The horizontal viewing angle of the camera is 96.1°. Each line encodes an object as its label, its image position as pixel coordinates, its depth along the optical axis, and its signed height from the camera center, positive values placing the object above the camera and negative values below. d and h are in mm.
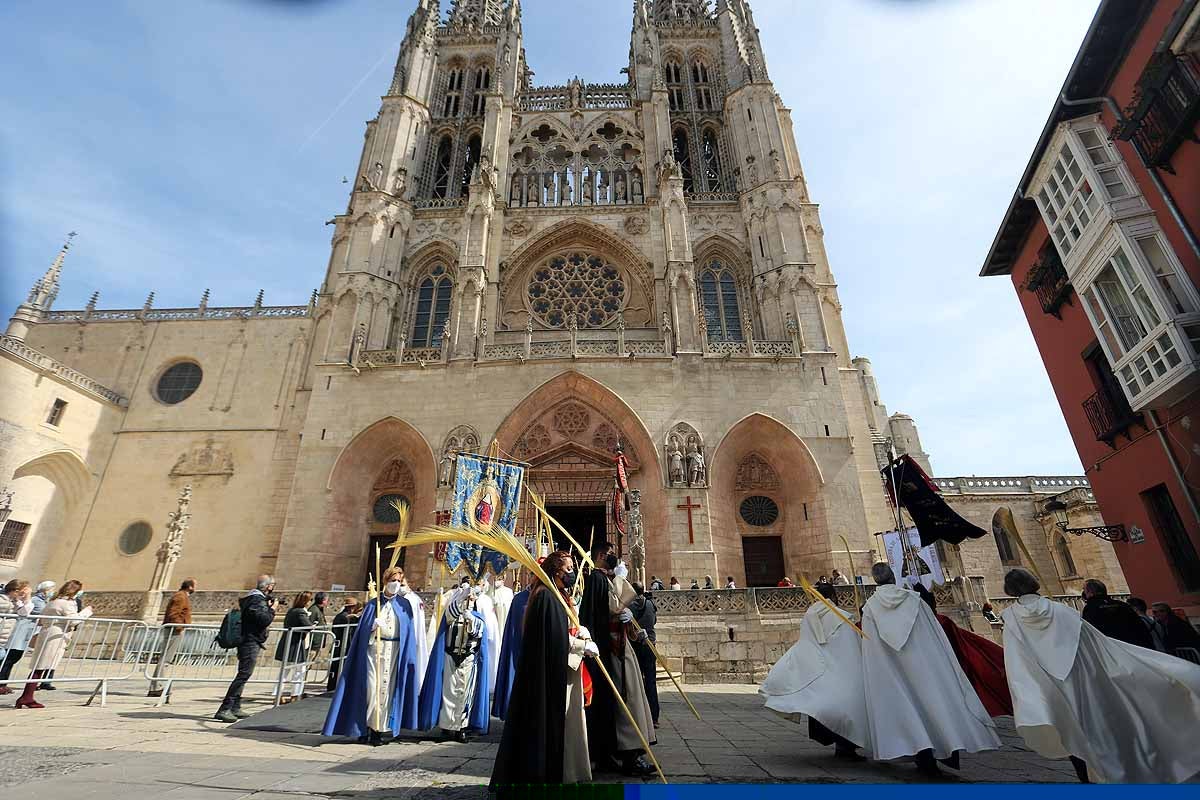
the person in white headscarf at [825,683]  3787 -475
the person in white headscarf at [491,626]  5715 -46
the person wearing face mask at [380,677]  4598 -444
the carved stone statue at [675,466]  13930 +3686
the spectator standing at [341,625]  7668 -10
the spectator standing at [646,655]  5246 -343
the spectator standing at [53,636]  6109 -73
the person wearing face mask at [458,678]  4875 -483
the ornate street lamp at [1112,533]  9273 +1281
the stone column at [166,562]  12281 +1462
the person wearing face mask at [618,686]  3363 -419
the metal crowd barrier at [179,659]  6176 -449
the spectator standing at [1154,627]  5584 -163
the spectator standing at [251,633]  5332 -66
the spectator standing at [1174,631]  5859 -210
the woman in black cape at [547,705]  2797 -425
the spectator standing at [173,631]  6512 -45
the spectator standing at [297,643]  6375 -208
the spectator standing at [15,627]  5613 +27
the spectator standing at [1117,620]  4977 -76
